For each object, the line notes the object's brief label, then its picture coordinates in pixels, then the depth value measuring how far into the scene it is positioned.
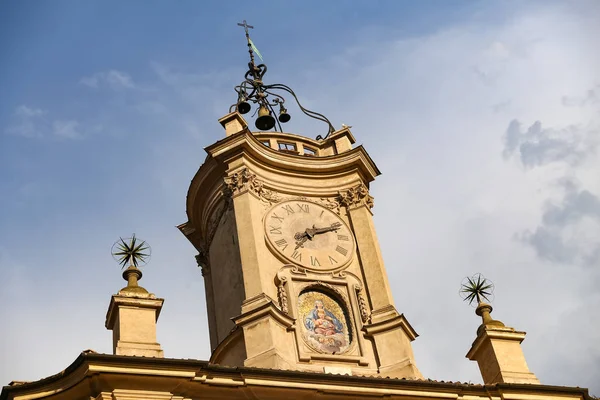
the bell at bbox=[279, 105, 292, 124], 33.81
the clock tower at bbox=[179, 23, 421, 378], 25.52
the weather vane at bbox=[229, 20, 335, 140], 33.03
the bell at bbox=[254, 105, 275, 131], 33.03
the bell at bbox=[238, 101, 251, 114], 33.34
